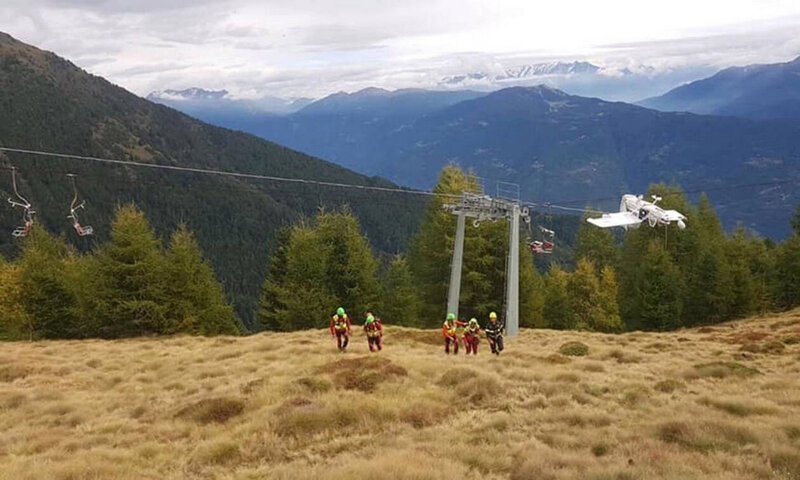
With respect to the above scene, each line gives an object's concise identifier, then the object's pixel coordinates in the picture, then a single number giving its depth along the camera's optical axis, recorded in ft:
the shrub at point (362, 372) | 69.62
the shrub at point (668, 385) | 69.05
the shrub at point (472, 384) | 65.72
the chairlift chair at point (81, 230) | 109.91
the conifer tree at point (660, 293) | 170.71
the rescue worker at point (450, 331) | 96.58
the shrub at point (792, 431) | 47.67
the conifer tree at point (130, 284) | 149.18
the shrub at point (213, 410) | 61.93
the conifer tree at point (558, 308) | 186.19
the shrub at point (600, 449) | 46.09
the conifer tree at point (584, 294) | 185.98
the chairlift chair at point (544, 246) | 129.35
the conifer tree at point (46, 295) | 157.07
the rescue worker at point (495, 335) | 94.22
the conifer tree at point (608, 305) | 182.91
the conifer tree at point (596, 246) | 234.79
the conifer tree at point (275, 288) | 169.37
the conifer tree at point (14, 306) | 158.40
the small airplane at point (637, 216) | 108.37
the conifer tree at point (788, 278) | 190.60
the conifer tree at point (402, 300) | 170.30
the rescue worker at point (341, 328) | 97.40
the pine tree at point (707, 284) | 174.70
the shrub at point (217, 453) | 49.67
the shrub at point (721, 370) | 76.33
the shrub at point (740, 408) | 55.72
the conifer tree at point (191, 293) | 155.53
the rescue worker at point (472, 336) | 95.50
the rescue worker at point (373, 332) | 95.20
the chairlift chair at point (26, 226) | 105.77
